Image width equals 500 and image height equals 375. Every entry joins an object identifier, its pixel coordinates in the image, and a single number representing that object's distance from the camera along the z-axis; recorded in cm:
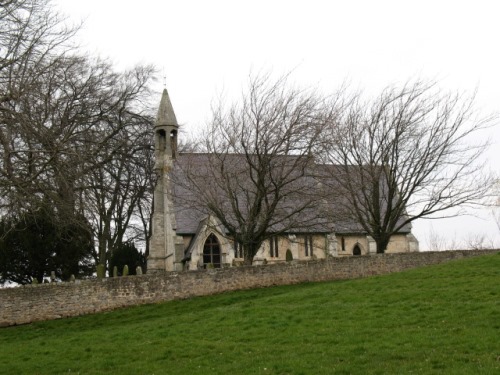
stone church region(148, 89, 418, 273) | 4150
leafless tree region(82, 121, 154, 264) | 3734
